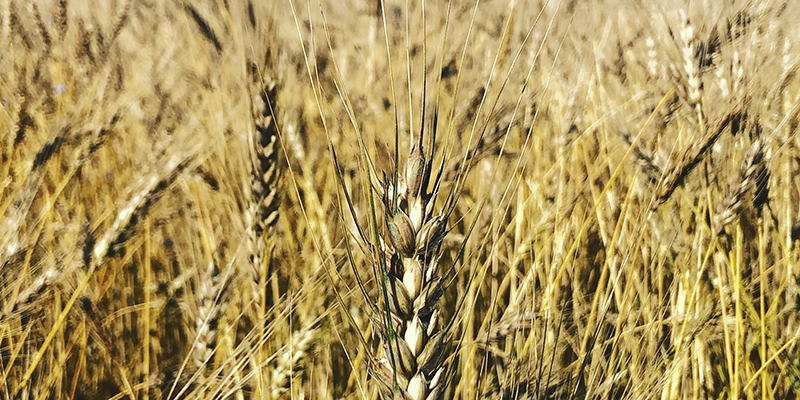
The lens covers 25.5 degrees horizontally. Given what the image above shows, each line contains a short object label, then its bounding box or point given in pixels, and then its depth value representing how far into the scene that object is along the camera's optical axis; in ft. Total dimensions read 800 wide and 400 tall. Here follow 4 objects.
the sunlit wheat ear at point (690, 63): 1.76
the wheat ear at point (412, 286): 1.44
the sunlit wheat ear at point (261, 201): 1.71
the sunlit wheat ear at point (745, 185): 1.67
